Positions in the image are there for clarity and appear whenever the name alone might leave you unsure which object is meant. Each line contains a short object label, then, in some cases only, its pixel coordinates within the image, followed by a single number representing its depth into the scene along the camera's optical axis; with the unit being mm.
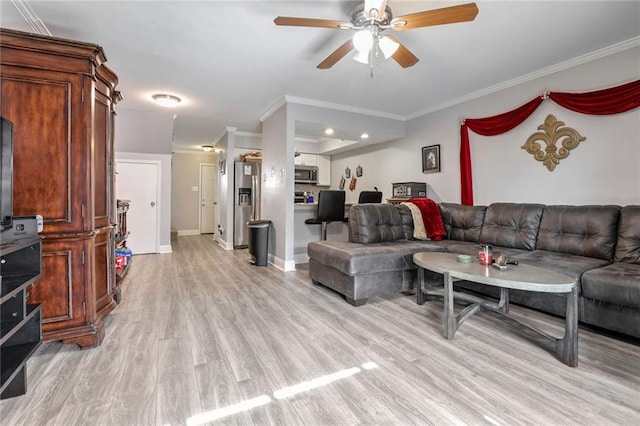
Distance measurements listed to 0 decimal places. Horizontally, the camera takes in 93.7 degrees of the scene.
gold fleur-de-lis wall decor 3381
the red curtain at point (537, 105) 2953
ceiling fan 1970
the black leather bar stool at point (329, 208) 4688
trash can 4754
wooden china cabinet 1897
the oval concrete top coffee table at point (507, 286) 1887
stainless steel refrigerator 6469
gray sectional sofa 2258
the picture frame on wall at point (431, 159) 4984
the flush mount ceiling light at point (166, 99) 4445
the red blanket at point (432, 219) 3994
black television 1495
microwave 7379
